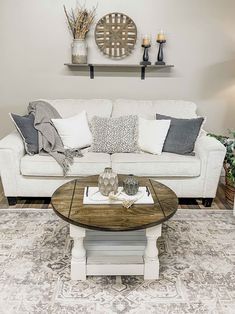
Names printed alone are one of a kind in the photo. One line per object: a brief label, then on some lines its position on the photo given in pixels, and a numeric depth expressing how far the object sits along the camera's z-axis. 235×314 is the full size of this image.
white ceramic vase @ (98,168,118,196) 2.15
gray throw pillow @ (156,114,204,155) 3.13
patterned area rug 1.82
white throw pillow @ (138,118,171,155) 3.15
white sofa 2.94
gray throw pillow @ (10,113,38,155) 3.04
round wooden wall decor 3.62
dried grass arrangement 3.56
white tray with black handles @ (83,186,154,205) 2.10
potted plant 3.14
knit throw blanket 2.97
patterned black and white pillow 3.22
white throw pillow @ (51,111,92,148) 3.20
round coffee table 1.85
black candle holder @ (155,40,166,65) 3.65
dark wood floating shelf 3.70
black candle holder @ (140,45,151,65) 3.66
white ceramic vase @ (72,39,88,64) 3.56
